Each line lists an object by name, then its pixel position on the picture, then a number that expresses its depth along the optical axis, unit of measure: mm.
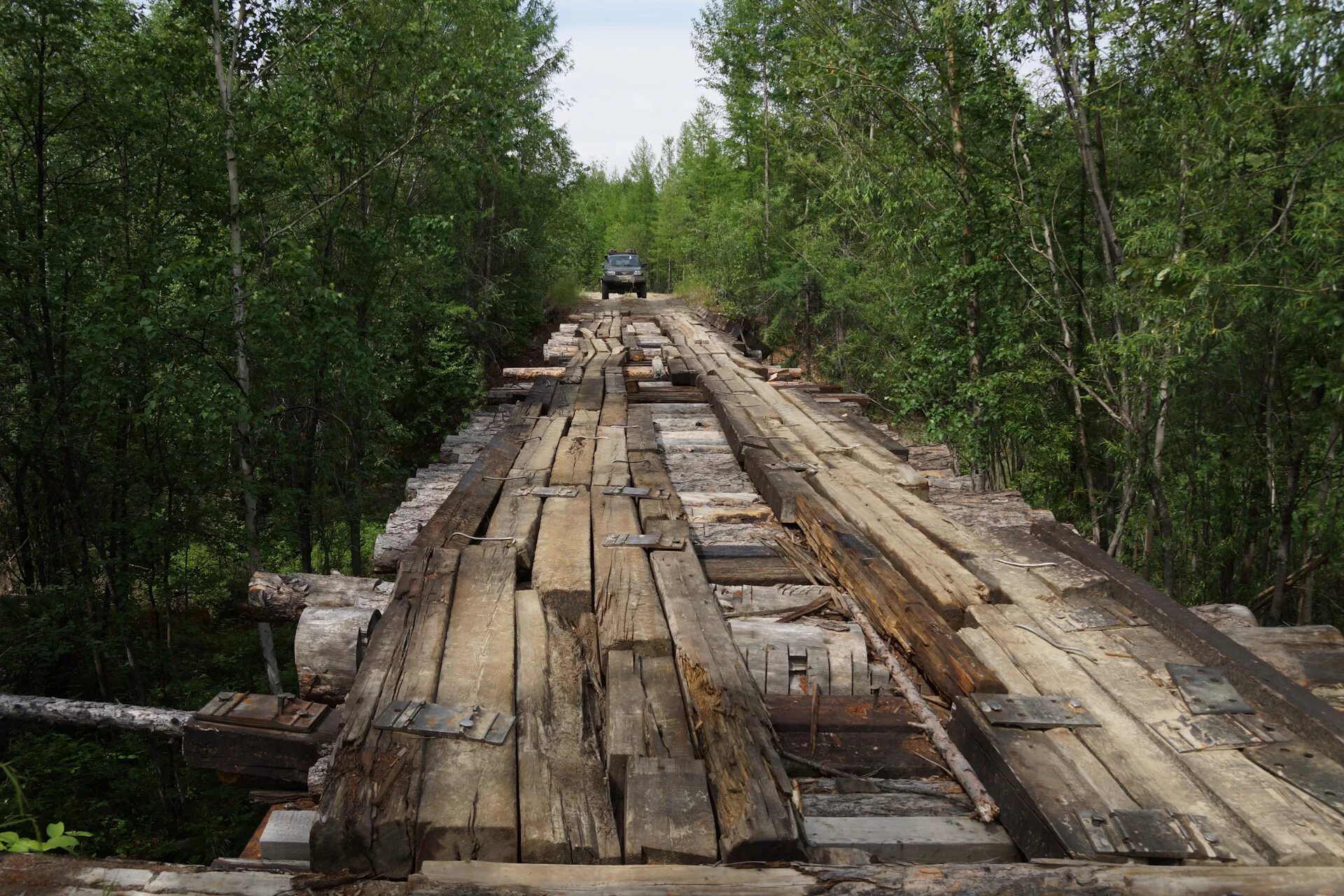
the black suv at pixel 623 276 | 29758
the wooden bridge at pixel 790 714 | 1691
